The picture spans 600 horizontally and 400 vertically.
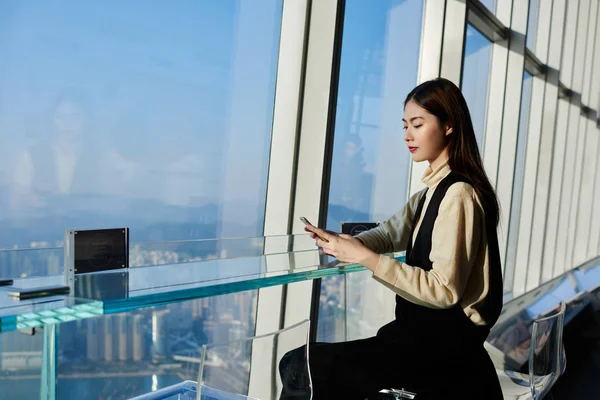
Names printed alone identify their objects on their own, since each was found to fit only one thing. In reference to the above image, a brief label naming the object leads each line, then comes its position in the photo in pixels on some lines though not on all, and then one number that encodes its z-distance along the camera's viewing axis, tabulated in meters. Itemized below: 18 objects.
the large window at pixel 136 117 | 1.73
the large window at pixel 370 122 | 2.97
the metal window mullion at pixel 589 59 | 6.08
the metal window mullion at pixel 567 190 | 6.56
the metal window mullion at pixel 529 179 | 6.59
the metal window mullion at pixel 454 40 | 4.00
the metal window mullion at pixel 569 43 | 6.51
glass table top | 1.08
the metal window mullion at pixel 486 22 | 4.47
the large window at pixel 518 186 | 6.38
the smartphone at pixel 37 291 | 1.17
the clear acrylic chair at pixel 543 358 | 1.98
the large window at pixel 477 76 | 4.98
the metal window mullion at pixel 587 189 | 6.07
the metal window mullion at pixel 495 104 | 5.61
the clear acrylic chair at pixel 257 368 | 1.25
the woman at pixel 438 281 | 1.64
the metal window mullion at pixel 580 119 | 6.33
